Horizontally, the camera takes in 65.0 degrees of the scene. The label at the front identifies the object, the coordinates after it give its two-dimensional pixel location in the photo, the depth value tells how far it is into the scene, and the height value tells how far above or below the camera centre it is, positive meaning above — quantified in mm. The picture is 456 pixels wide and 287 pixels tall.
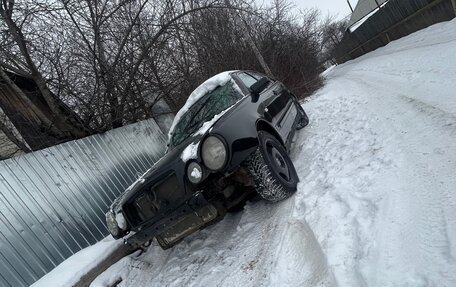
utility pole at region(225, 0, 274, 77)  13014 +1729
